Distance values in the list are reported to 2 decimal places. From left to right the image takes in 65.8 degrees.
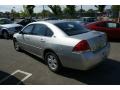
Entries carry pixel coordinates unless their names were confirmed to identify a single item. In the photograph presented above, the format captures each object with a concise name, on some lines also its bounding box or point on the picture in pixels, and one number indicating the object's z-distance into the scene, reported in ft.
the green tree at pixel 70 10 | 60.19
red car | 17.29
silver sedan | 7.75
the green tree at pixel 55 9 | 65.56
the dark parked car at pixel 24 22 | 29.35
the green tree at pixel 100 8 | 59.04
